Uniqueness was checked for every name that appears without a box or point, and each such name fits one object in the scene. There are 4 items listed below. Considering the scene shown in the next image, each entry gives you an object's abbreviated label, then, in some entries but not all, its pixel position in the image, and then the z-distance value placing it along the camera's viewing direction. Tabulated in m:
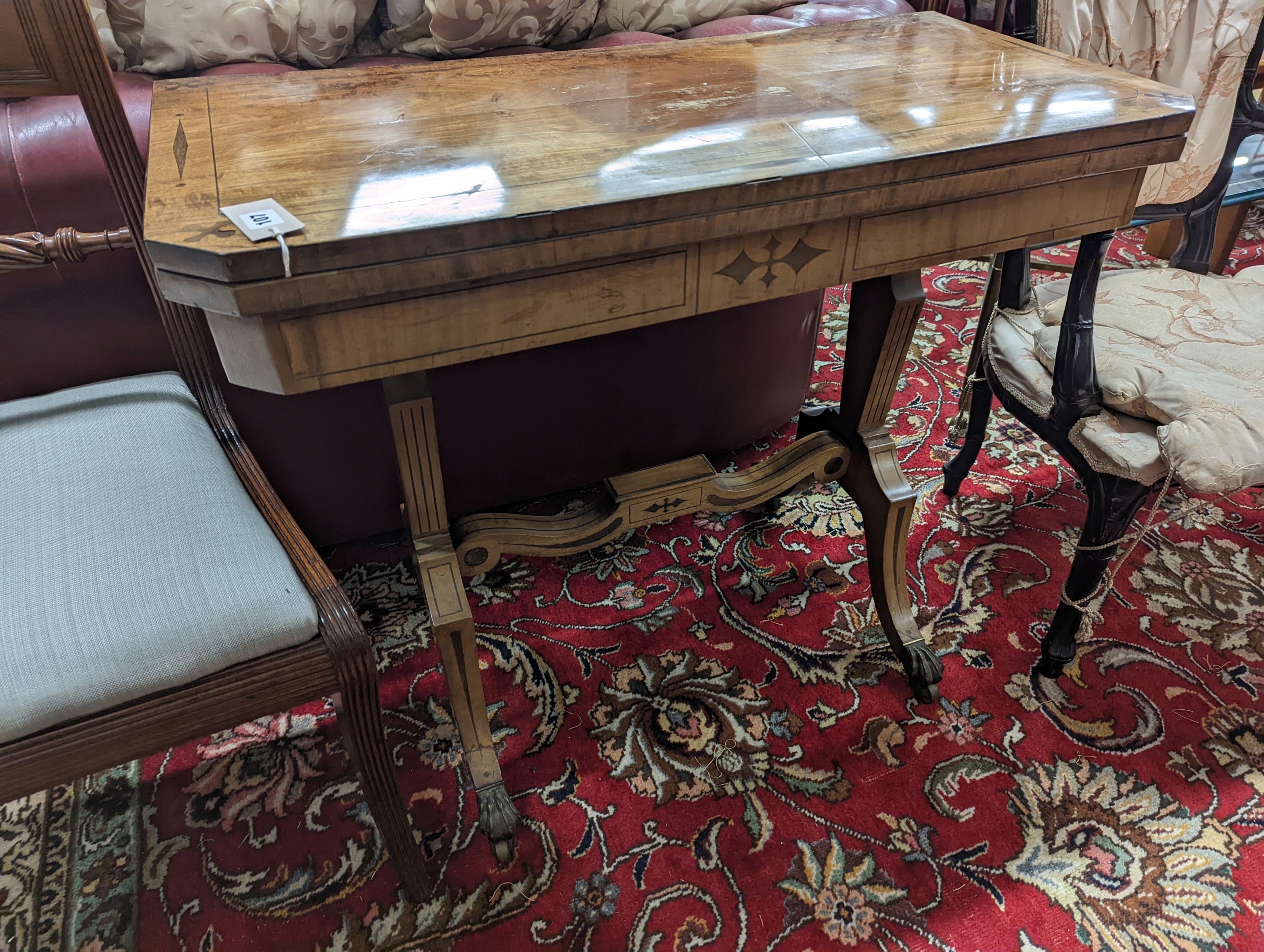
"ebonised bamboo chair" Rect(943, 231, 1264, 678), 1.14
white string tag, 0.70
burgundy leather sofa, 1.17
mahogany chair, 0.79
